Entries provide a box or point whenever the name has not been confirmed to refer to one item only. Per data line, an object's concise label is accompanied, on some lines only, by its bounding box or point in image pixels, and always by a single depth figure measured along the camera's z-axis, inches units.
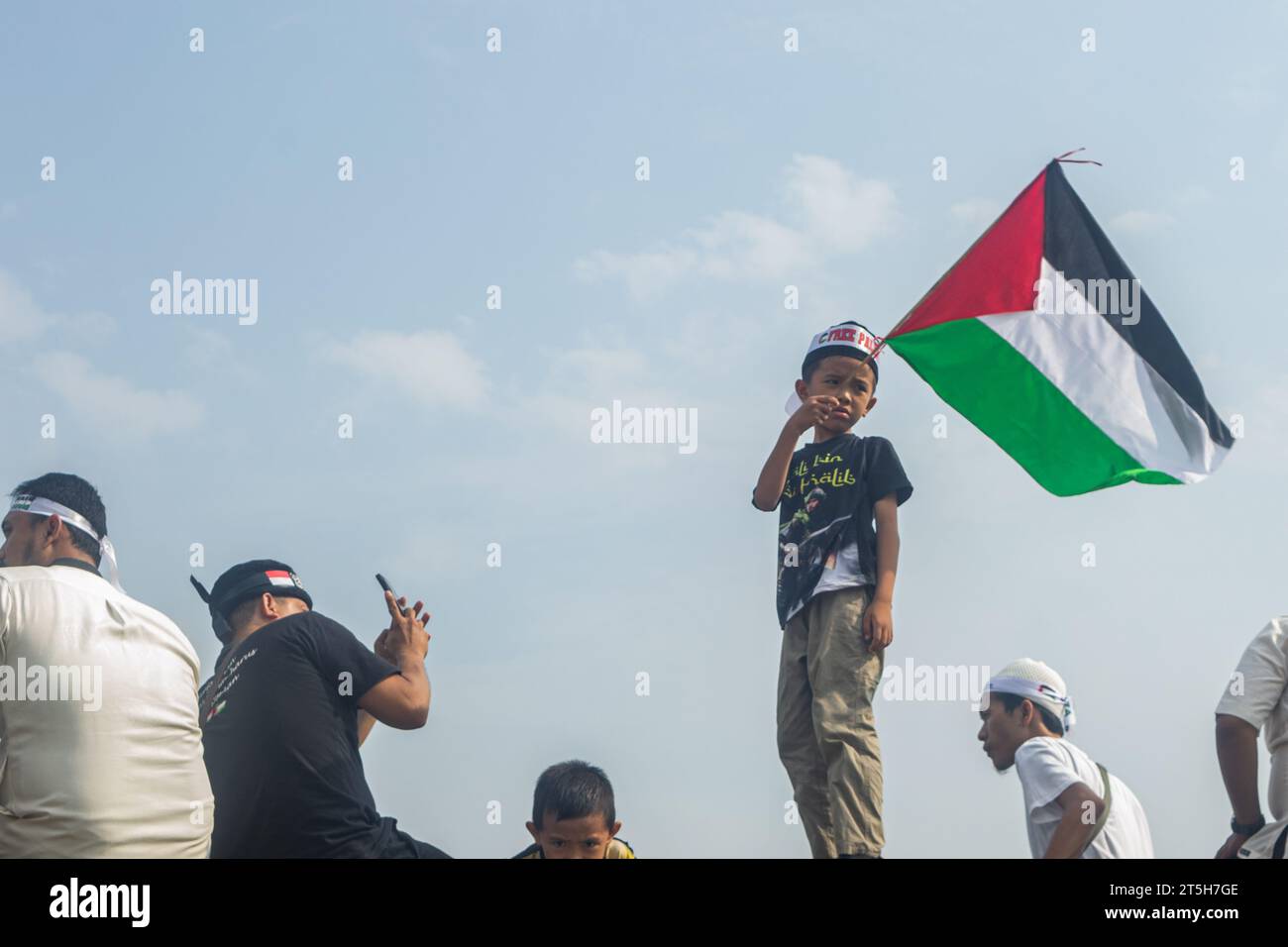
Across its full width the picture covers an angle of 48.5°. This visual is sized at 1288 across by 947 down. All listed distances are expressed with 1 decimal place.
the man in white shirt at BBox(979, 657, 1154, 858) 197.3
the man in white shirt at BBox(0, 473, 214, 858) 176.2
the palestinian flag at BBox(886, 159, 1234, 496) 264.8
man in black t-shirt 191.8
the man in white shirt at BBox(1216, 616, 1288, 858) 209.9
